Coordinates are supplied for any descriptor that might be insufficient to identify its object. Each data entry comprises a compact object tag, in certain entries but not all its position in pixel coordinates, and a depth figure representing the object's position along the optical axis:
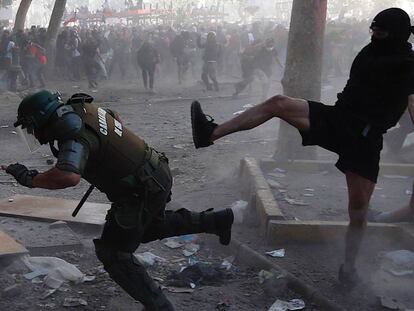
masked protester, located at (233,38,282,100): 13.82
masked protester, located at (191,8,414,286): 3.54
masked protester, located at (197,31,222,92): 16.20
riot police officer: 2.82
